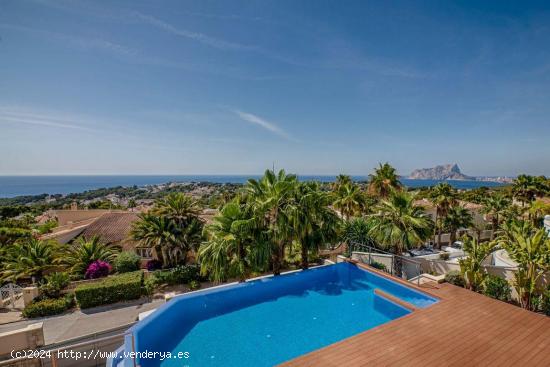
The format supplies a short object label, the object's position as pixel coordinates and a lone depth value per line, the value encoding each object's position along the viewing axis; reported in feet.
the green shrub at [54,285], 48.65
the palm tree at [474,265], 32.40
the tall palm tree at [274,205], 37.86
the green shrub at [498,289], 31.89
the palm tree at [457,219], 89.30
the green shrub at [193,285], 53.06
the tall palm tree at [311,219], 38.91
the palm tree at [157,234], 58.44
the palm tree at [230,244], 36.73
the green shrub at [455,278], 36.69
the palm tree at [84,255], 57.36
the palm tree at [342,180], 80.73
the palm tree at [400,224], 44.83
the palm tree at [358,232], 53.67
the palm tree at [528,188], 93.66
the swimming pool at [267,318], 24.57
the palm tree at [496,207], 84.79
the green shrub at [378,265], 42.22
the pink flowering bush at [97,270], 56.08
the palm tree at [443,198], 81.92
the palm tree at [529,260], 28.71
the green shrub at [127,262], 60.18
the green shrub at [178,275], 54.49
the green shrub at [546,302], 28.63
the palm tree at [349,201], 69.46
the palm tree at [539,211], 67.21
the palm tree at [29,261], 51.45
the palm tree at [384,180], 77.30
